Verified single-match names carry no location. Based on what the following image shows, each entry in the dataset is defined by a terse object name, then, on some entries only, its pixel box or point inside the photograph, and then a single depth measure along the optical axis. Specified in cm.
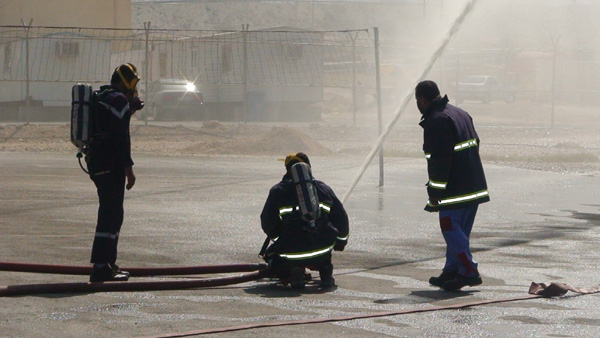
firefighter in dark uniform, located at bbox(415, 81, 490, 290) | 1597
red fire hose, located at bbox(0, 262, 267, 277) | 1590
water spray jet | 2166
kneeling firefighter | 1556
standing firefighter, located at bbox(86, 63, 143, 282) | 1537
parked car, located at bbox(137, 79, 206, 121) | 6744
